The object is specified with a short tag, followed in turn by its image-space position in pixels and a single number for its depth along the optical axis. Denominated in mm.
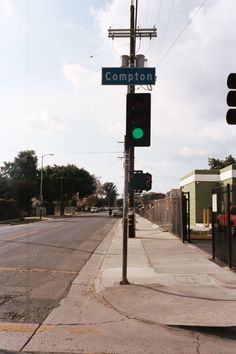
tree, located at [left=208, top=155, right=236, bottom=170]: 81812
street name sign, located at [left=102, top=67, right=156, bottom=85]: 12289
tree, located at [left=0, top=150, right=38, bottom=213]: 82625
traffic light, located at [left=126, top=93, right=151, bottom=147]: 11297
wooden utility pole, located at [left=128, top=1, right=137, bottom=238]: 25203
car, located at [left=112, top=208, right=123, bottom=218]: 79462
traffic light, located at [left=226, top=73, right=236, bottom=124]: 9570
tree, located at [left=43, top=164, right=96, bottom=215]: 94125
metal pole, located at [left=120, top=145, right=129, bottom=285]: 11195
